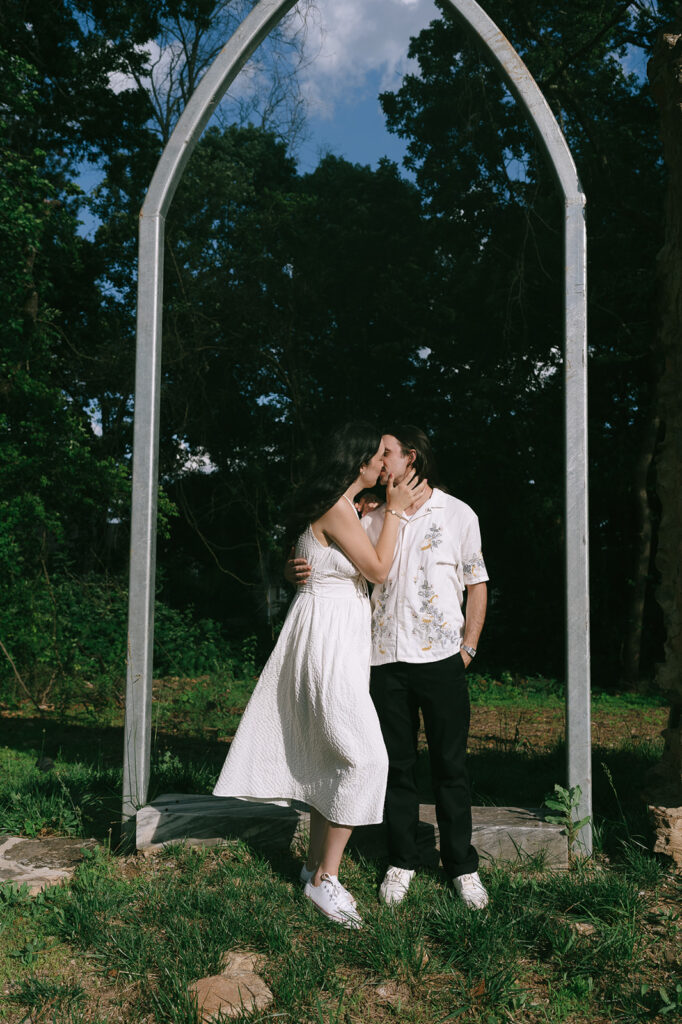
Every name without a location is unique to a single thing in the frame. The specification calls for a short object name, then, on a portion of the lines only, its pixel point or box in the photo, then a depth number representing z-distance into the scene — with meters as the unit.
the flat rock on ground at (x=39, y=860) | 3.18
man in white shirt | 3.06
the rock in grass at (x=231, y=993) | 2.29
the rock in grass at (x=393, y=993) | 2.40
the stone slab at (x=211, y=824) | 3.42
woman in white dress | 2.92
